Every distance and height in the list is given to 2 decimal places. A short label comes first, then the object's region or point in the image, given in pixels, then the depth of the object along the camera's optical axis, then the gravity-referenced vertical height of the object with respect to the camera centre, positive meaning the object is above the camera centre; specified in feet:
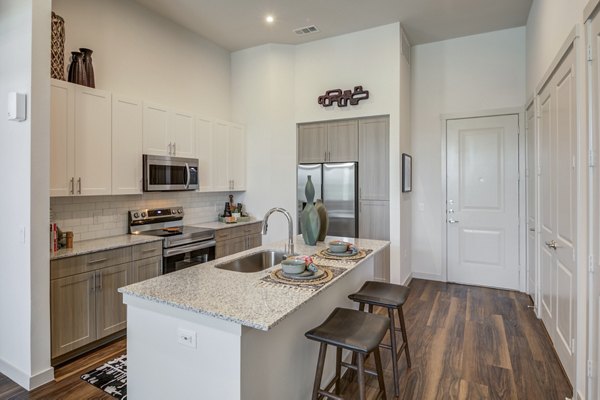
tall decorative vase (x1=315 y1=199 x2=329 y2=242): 9.95 -0.57
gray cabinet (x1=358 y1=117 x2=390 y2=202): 14.84 +1.82
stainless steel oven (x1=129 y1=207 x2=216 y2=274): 11.83 -1.27
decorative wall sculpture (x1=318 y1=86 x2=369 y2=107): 14.94 +4.62
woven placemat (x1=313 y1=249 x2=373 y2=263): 8.18 -1.39
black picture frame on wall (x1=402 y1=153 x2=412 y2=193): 15.05 +1.24
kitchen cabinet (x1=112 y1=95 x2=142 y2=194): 11.09 +1.86
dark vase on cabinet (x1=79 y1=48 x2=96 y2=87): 10.41 +4.15
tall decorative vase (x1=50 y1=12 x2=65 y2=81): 9.45 +4.31
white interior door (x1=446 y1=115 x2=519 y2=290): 15.26 -0.07
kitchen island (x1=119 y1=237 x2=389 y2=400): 4.96 -2.23
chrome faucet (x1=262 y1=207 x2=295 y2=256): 7.89 -0.90
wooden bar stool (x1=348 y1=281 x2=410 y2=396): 7.80 -2.33
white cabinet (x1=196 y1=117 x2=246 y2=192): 14.74 +2.12
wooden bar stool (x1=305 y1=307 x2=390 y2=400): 5.71 -2.35
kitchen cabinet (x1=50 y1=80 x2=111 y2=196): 9.41 +1.77
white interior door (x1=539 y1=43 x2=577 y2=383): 7.61 -0.19
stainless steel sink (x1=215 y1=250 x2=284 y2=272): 8.29 -1.57
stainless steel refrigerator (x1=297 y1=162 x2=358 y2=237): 15.32 +0.35
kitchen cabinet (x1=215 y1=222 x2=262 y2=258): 14.12 -1.71
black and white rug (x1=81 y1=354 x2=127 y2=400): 7.79 -4.33
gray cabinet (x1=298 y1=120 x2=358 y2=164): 15.55 +2.73
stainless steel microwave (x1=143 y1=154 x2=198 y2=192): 12.10 +1.02
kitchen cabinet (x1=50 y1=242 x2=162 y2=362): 8.63 -2.54
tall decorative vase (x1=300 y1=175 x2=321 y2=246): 9.39 -0.59
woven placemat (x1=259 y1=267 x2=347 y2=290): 6.14 -1.52
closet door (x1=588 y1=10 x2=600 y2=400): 5.99 -0.40
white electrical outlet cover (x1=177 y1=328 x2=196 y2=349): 5.32 -2.17
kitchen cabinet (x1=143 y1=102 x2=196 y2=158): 12.22 +2.62
